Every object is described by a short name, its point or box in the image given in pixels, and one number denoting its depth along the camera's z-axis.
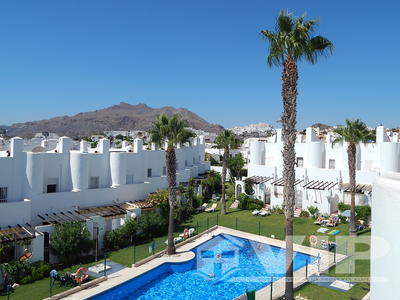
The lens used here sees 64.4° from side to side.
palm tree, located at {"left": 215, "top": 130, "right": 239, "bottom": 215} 41.12
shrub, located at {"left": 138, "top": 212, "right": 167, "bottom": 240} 29.84
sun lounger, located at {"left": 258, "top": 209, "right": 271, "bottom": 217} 38.44
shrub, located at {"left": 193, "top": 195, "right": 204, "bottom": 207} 41.56
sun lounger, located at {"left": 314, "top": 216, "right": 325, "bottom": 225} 34.20
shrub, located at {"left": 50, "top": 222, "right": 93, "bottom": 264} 23.33
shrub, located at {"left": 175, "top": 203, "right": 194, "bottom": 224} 35.14
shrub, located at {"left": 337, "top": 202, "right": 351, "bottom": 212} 35.40
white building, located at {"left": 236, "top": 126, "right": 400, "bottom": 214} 37.69
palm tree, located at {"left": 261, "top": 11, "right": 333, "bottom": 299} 15.50
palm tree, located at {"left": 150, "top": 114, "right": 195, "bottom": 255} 26.08
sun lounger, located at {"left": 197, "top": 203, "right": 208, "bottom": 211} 41.02
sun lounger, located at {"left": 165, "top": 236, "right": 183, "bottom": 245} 29.12
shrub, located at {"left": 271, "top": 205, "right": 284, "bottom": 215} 39.78
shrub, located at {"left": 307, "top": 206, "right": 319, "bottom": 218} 37.34
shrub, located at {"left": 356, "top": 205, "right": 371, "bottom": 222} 33.56
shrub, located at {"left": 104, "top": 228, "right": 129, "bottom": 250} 27.23
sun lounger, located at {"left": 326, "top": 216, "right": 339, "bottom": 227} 33.53
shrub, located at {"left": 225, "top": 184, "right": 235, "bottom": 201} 48.41
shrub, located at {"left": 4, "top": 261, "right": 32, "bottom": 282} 20.64
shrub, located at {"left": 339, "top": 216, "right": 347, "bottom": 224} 34.81
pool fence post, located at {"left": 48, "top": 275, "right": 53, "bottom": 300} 18.85
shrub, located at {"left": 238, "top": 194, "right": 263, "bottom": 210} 41.72
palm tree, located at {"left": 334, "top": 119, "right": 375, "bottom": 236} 29.94
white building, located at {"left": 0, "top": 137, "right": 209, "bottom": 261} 25.05
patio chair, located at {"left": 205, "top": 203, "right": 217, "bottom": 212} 40.56
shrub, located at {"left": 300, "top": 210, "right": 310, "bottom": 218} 37.84
